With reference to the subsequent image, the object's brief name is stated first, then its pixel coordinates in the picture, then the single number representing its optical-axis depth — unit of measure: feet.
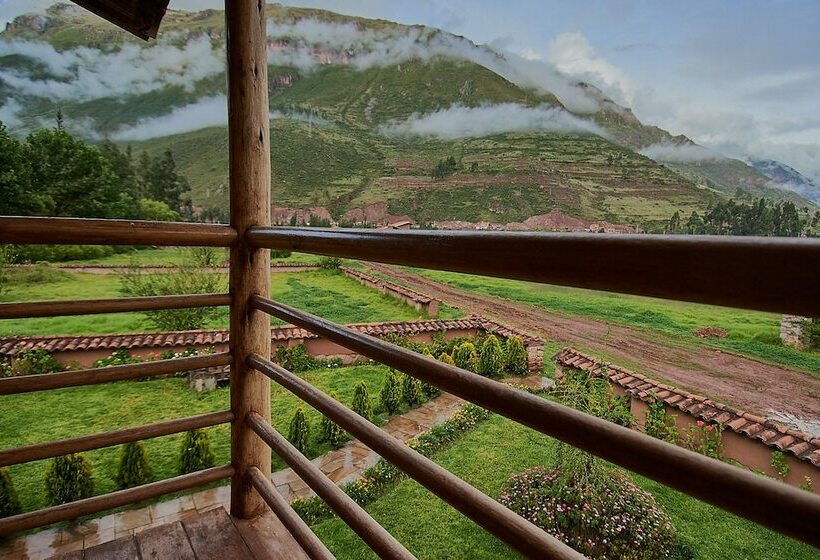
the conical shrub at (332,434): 18.16
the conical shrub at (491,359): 26.31
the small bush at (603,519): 12.71
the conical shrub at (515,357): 27.07
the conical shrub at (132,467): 14.67
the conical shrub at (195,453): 15.30
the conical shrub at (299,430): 17.02
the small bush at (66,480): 13.64
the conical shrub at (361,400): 19.12
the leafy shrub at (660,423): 17.92
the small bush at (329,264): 64.03
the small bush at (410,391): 22.24
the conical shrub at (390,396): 21.22
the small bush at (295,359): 27.68
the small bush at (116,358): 25.86
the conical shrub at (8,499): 12.60
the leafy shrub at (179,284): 30.19
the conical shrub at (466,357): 26.02
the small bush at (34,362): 23.44
